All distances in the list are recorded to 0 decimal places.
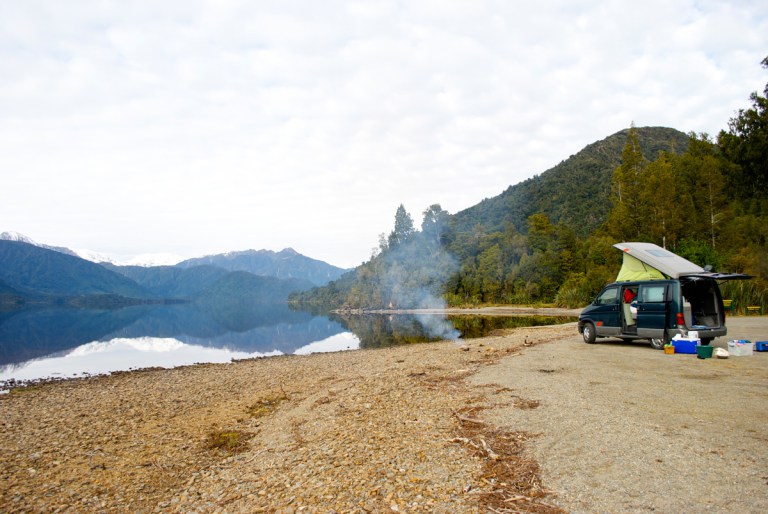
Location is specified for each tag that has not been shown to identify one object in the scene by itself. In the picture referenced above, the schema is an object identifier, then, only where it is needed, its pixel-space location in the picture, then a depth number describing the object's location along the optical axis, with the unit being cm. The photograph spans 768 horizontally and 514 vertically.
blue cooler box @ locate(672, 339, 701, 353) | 1359
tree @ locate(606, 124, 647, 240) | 4850
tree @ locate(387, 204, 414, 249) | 12838
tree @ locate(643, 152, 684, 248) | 4300
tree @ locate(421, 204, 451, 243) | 12319
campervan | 1415
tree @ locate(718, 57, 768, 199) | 4175
